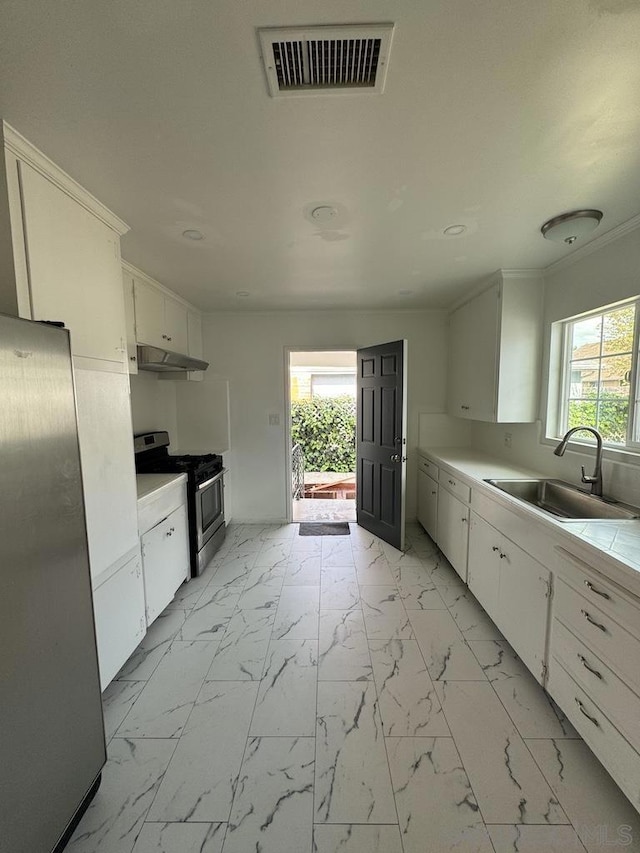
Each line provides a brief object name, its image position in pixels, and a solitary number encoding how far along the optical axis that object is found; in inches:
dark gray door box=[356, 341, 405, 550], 119.8
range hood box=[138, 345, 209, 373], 89.6
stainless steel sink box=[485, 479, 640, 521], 69.3
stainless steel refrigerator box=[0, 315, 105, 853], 34.7
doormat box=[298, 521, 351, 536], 140.2
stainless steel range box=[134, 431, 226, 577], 104.7
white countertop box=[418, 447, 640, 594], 46.1
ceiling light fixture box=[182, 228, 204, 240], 71.9
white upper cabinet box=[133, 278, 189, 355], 95.1
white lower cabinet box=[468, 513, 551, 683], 63.2
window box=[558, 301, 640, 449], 74.8
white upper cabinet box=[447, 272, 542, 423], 99.1
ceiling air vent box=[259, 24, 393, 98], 33.0
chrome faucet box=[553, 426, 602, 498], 74.3
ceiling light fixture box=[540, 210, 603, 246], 65.8
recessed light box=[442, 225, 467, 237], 71.7
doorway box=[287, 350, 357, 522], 221.6
